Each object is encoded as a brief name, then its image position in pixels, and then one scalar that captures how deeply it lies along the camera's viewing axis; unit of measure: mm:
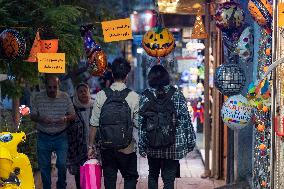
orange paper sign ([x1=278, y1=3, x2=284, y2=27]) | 9428
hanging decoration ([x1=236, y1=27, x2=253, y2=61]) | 13337
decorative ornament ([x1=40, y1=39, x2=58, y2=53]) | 15342
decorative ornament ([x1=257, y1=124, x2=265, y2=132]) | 12165
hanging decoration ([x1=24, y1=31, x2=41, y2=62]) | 15079
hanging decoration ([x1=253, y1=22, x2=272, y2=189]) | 11470
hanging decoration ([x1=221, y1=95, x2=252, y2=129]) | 11843
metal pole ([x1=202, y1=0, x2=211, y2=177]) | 18343
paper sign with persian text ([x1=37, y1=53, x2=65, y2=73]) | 14435
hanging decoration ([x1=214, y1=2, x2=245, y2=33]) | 13549
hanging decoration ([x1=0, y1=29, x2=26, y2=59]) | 14654
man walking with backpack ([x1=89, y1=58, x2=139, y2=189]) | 11799
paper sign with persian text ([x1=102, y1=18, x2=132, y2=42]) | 14200
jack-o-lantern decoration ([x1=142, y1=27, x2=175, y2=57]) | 15167
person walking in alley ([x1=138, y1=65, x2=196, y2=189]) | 11558
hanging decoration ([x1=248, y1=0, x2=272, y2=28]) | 11133
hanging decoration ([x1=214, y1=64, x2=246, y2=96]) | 13154
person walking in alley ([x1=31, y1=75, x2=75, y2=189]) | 14435
